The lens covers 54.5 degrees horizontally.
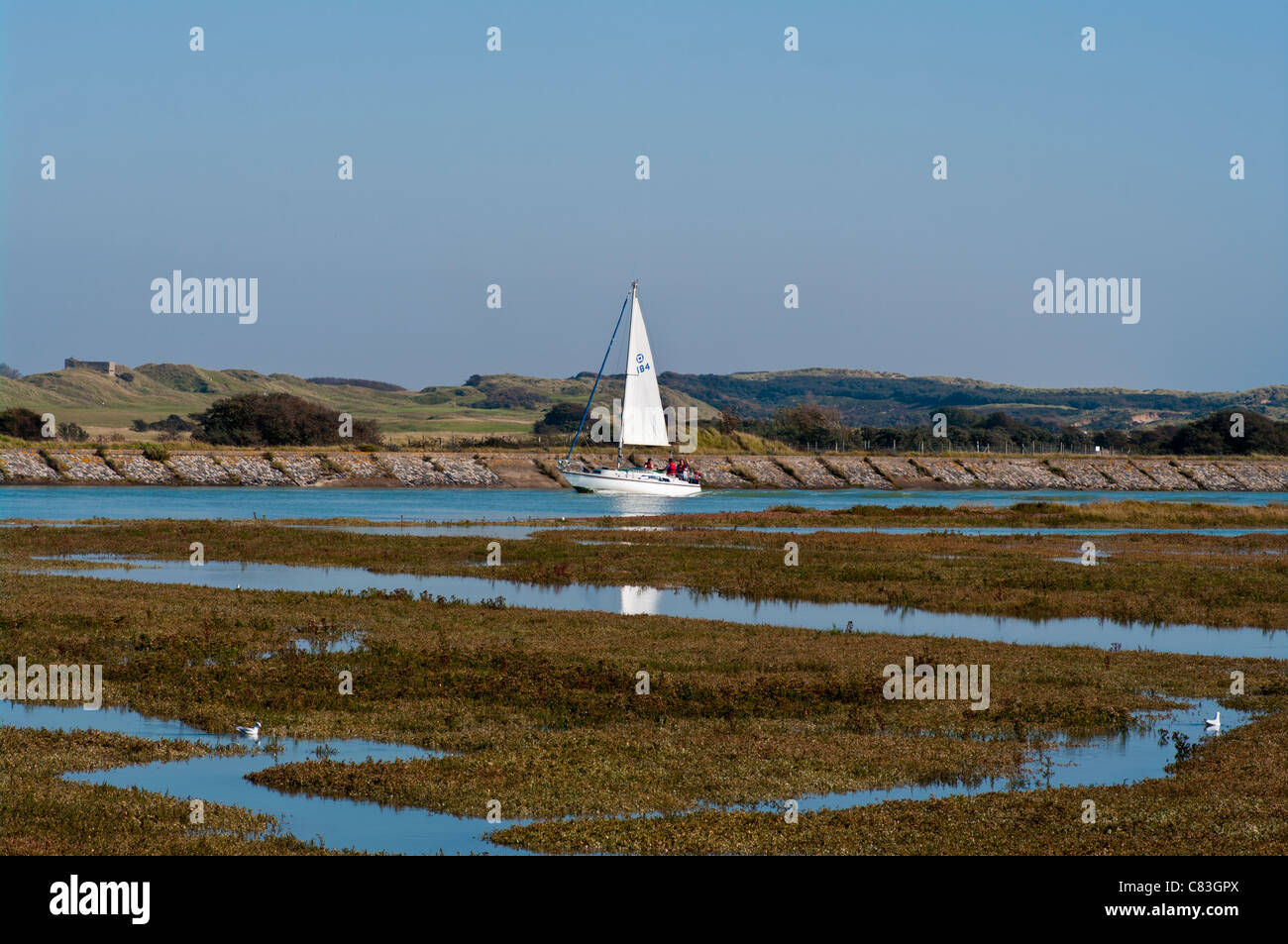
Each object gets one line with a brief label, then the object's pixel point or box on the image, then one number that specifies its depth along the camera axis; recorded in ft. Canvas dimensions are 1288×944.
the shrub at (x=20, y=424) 391.65
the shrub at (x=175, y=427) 621.60
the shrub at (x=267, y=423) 431.02
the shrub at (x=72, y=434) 411.99
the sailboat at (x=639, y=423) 291.38
